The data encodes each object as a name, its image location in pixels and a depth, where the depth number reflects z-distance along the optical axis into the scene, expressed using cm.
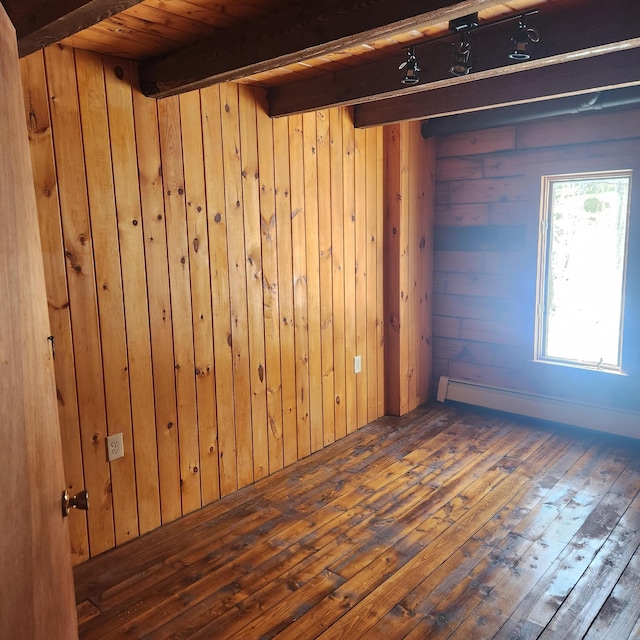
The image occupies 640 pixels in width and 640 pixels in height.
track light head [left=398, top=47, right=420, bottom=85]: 239
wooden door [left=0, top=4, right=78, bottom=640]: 94
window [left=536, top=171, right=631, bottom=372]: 378
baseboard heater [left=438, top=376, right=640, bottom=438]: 380
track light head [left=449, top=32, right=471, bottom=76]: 219
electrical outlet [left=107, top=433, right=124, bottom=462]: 262
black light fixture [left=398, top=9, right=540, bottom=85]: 208
